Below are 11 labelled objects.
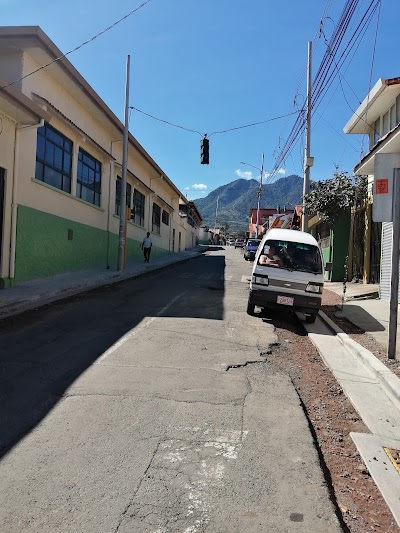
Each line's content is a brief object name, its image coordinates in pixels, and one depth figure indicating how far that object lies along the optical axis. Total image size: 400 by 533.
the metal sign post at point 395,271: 6.59
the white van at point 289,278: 9.95
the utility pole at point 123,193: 19.05
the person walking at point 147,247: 25.50
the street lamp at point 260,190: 43.52
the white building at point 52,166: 12.02
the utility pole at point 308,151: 18.92
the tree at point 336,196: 17.09
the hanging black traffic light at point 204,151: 17.59
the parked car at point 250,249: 34.56
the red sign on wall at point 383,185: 6.82
